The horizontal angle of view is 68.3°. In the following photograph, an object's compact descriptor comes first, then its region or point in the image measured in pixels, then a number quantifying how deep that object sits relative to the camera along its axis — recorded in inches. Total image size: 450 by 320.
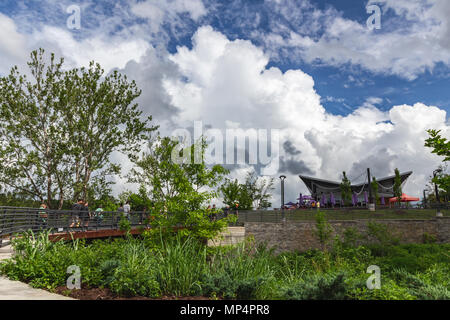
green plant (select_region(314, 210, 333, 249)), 986.1
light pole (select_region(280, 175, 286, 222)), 1169.4
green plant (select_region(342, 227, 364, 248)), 942.4
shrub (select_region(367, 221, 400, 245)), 948.4
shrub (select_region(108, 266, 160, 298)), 208.7
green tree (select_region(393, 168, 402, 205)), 1921.8
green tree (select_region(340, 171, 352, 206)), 2091.4
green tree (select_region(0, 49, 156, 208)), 908.0
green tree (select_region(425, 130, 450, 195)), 333.1
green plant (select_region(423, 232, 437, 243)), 1049.5
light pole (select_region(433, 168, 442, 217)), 1126.2
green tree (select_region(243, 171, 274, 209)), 2137.1
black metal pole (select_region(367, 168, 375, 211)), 1424.7
